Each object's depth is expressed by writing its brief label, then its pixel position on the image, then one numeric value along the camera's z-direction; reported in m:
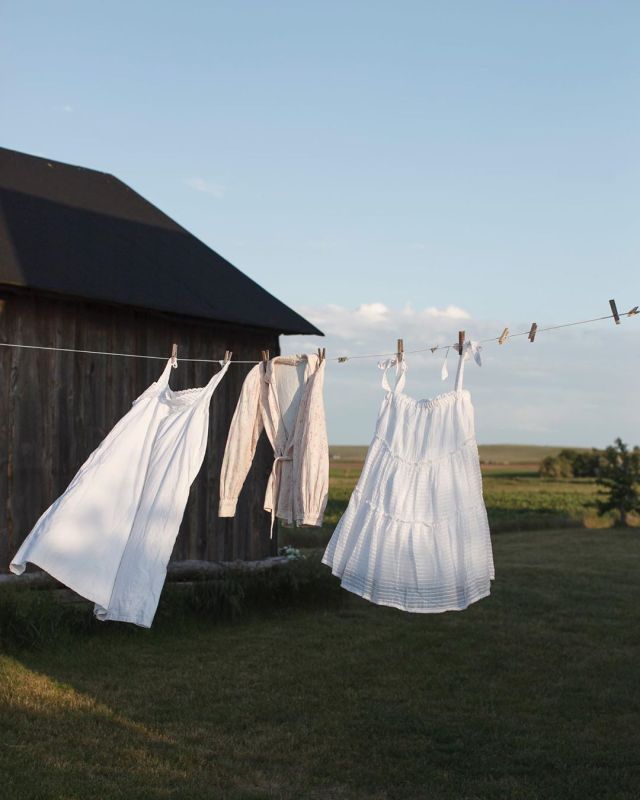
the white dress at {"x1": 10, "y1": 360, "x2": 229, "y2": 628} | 6.82
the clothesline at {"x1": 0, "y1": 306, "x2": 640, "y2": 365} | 6.73
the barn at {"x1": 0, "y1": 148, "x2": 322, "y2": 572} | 10.12
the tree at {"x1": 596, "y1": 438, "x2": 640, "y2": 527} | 25.11
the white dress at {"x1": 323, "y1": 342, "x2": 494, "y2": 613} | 6.87
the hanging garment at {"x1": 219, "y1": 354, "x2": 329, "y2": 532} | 7.84
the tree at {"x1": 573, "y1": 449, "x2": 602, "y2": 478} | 45.16
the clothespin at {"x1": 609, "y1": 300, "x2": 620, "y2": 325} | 6.74
